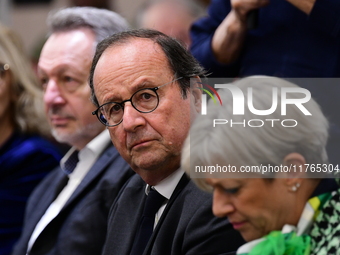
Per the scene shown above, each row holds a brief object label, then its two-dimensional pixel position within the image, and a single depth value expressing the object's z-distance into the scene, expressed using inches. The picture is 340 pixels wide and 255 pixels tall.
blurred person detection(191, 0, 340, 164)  184.5
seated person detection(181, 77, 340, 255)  126.6
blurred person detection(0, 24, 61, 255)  279.4
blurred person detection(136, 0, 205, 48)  310.8
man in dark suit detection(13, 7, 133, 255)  226.7
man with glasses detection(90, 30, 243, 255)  154.3
